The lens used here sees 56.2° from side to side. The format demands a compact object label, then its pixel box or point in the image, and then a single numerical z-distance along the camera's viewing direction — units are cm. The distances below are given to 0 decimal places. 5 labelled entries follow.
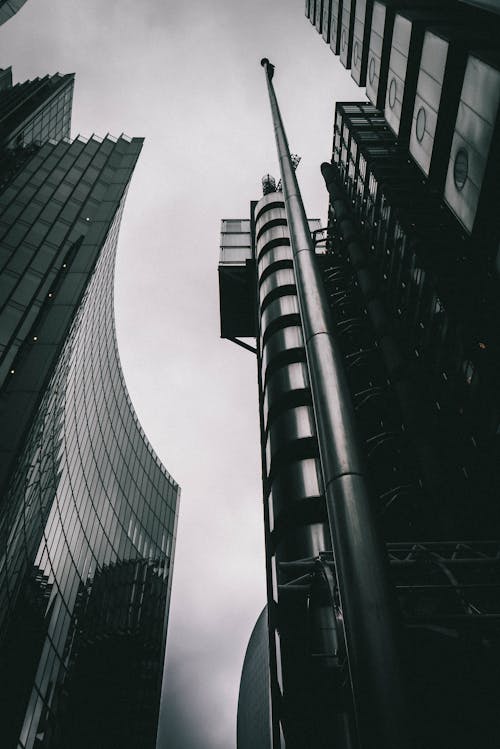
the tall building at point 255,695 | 9188
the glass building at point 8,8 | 6270
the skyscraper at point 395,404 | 476
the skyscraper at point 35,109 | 4838
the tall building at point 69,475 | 3061
